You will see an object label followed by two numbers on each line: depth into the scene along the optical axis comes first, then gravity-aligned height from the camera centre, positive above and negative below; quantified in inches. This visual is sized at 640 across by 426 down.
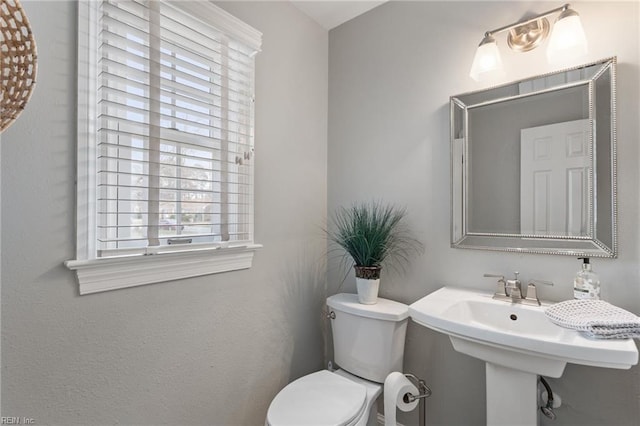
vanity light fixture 44.9 +28.1
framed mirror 45.1 +8.7
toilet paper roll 50.0 -29.1
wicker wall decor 24.3 +12.2
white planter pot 61.7 -14.9
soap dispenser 43.4 -9.2
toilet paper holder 51.4 -30.0
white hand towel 34.7 -12.0
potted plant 61.7 -5.4
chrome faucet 48.4 -11.9
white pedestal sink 33.1 -15.2
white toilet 47.5 -30.1
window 40.2 +11.1
